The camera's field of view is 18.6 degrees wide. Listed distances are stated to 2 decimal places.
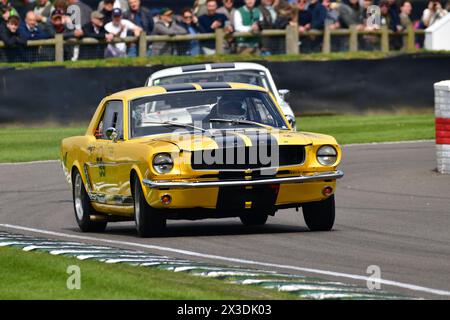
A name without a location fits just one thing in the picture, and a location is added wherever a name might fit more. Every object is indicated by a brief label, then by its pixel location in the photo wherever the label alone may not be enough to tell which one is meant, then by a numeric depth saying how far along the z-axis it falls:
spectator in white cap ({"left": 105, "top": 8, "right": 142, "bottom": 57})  26.98
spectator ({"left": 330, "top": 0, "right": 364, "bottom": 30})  30.03
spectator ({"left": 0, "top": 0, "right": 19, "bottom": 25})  26.05
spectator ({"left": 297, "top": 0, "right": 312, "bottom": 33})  29.34
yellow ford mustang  11.50
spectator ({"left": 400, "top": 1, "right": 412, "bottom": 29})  31.75
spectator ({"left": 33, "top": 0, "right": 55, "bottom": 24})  26.98
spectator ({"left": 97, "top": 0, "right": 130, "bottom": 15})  26.72
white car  18.64
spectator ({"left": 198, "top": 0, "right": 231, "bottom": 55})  28.11
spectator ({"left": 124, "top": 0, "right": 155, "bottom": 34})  27.56
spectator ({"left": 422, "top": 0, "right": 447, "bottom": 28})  32.56
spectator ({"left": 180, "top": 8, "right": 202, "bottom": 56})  27.86
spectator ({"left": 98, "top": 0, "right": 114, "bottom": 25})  26.55
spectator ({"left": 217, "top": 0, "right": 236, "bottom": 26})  28.43
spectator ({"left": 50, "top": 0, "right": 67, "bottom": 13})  26.18
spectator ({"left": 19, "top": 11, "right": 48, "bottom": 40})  25.84
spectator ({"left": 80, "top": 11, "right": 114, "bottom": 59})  26.62
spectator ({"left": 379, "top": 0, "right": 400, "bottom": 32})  30.98
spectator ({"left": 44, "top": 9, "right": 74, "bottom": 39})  26.47
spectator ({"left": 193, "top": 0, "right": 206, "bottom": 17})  28.87
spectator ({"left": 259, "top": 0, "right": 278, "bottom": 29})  28.50
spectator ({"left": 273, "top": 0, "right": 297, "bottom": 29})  28.64
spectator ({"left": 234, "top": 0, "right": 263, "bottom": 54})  28.41
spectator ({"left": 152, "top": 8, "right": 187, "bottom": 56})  27.45
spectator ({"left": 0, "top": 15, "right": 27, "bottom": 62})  25.67
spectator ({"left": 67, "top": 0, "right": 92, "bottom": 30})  26.59
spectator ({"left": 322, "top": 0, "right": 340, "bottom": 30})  29.61
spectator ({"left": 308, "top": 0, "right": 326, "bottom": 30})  29.11
